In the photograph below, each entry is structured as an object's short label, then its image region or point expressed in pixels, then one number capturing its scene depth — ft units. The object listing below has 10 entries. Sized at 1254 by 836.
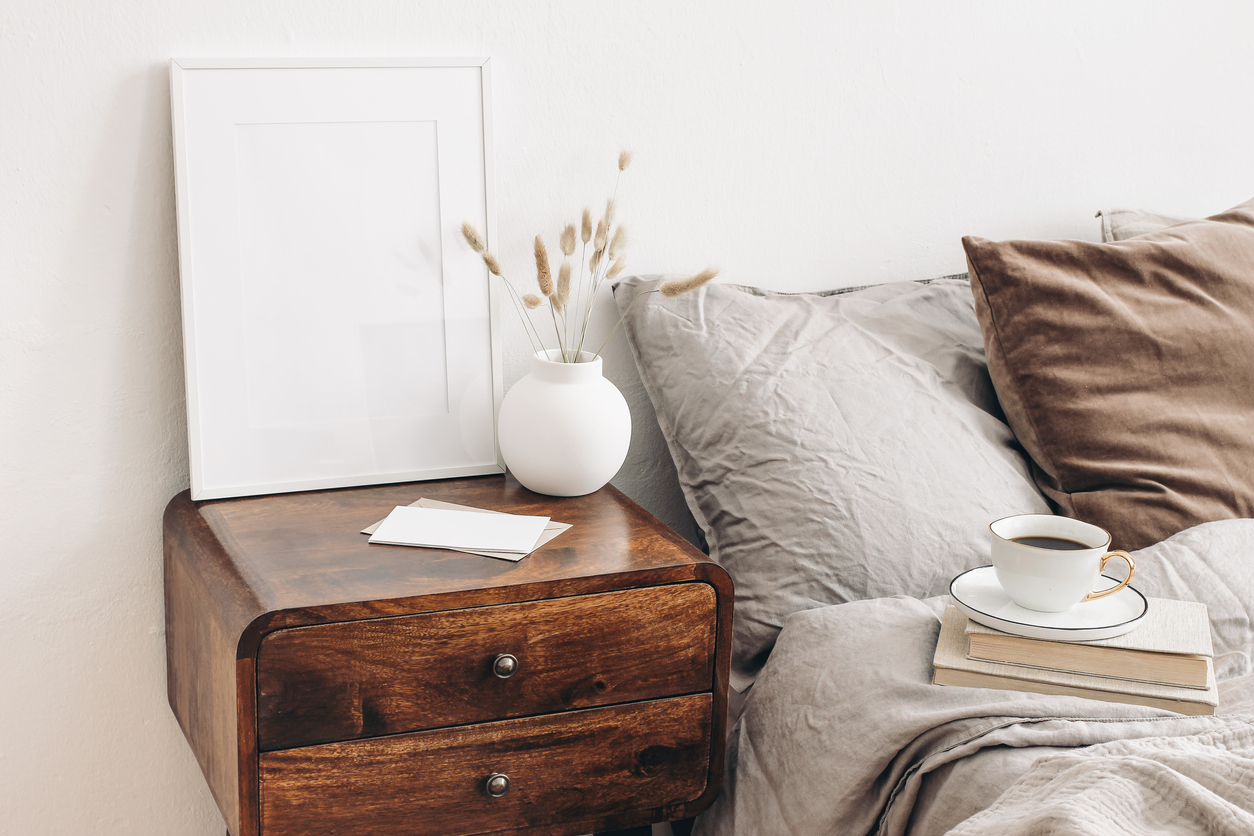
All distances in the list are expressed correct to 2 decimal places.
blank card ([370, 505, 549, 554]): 3.40
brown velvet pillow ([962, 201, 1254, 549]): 4.17
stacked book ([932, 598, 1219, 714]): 2.92
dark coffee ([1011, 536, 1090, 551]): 3.25
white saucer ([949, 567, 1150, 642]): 3.00
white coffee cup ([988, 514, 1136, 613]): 3.05
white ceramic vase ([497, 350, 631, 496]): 3.80
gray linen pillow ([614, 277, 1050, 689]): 3.78
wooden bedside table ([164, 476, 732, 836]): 2.94
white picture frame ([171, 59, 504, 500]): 3.73
